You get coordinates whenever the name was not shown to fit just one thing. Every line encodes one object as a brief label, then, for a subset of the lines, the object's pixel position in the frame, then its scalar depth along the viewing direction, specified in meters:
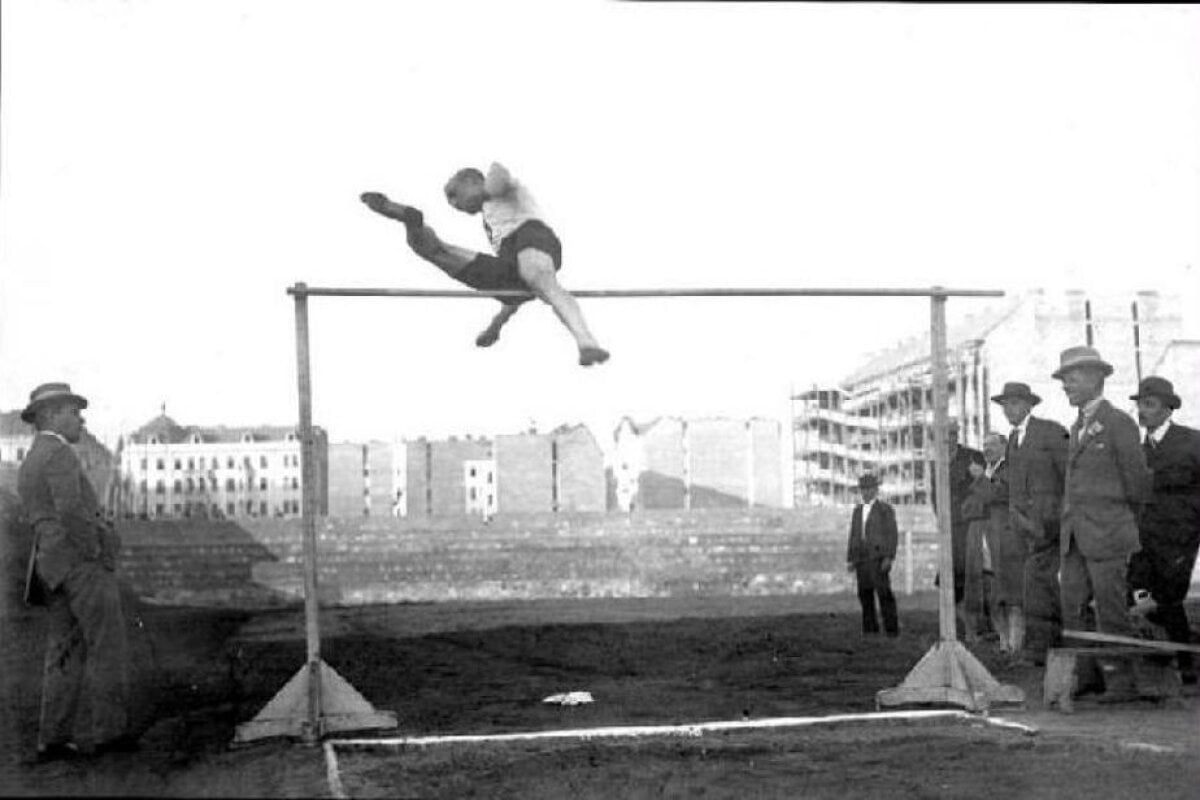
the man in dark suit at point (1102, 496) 8.23
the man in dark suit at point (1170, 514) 9.39
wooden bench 8.01
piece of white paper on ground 9.59
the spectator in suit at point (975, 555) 12.70
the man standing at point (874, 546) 14.31
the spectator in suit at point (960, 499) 13.23
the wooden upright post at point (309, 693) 7.52
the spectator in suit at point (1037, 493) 9.82
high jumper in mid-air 7.57
